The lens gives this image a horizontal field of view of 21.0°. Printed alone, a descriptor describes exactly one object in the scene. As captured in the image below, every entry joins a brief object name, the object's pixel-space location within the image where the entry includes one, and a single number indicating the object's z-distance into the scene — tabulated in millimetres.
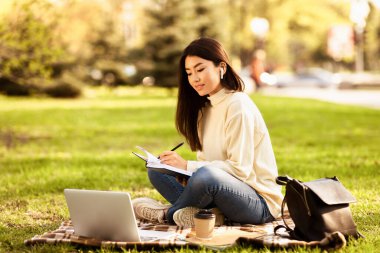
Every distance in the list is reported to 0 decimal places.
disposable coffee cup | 6600
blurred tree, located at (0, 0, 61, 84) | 16310
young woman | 7039
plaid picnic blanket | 6344
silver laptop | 6321
